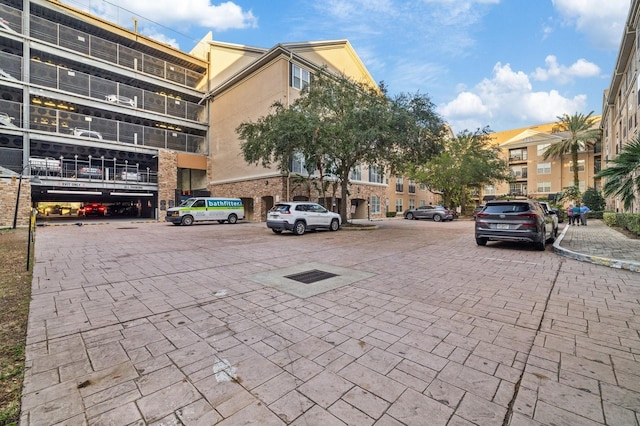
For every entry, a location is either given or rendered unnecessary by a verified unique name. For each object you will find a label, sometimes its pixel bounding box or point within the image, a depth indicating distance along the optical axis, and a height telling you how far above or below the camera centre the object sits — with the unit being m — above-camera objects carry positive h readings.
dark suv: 9.23 -0.40
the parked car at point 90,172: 23.47 +2.94
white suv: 14.05 -0.39
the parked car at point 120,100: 25.69 +9.71
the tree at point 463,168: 30.61 +4.59
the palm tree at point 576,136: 39.59 +10.18
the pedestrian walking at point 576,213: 19.78 -0.18
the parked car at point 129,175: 25.55 +2.92
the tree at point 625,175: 7.83 +0.98
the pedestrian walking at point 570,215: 20.36 -0.33
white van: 20.44 -0.16
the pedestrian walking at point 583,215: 19.86 -0.31
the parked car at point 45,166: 21.22 +3.12
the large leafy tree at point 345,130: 15.25 +4.36
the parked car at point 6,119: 20.06 +6.10
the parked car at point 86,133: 23.55 +6.15
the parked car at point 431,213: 27.91 -0.34
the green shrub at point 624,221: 12.25 -0.53
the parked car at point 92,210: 34.28 -0.20
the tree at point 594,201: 27.91 +0.91
